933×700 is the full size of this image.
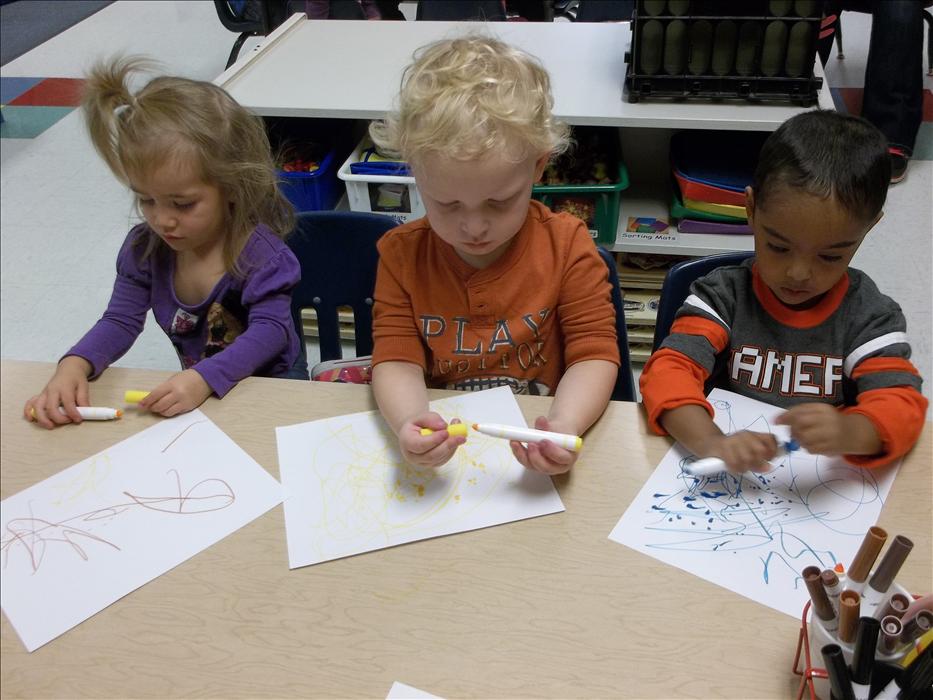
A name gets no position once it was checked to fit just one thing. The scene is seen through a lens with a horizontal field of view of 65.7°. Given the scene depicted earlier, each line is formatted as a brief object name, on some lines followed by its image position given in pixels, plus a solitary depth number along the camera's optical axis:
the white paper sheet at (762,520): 0.68
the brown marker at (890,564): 0.49
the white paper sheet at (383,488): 0.74
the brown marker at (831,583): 0.52
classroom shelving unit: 1.52
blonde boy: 0.79
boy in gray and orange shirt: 0.77
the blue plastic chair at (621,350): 1.06
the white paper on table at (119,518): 0.70
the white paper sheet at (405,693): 0.60
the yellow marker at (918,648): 0.47
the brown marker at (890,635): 0.49
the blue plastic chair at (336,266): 1.19
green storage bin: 1.68
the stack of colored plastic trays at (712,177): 1.68
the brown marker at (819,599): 0.51
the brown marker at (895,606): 0.50
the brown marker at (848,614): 0.48
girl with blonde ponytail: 0.97
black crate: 1.42
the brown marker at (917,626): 0.48
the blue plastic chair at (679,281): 1.04
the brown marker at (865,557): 0.49
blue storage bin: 1.82
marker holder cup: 0.50
